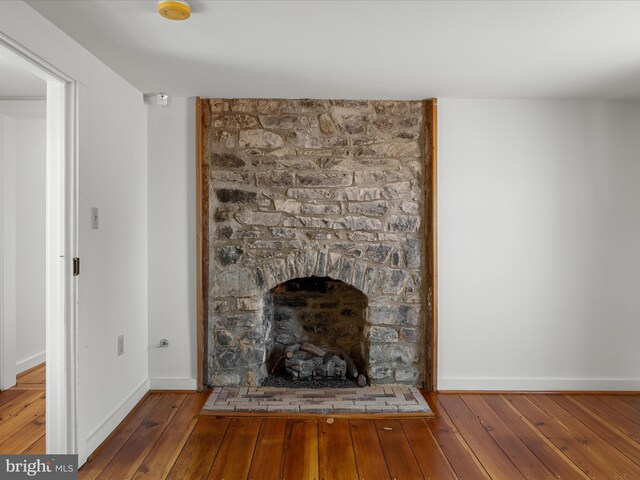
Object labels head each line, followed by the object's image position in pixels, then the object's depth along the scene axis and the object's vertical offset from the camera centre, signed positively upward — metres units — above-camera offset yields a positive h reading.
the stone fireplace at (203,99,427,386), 3.28 +0.16
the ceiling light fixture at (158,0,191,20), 1.79 +0.94
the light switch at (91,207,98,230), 2.46 +0.10
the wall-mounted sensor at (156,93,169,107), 3.19 +0.99
